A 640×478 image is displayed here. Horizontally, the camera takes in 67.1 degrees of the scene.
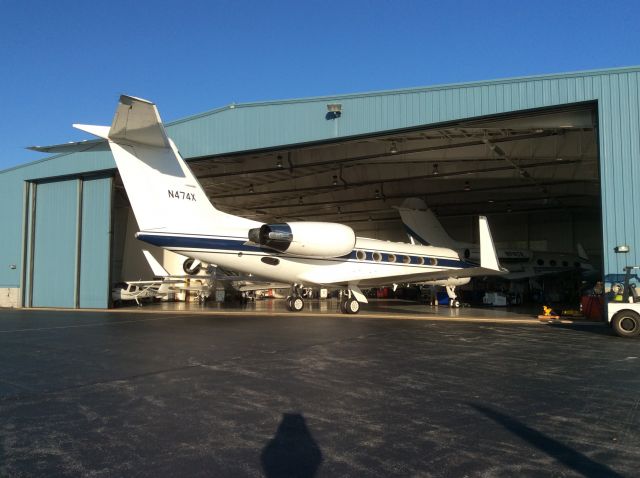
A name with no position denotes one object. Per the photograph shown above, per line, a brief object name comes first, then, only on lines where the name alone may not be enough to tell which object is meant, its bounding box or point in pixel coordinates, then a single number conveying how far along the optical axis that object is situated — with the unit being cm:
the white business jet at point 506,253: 2997
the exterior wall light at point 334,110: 1728
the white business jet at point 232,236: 1359
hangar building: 1420
